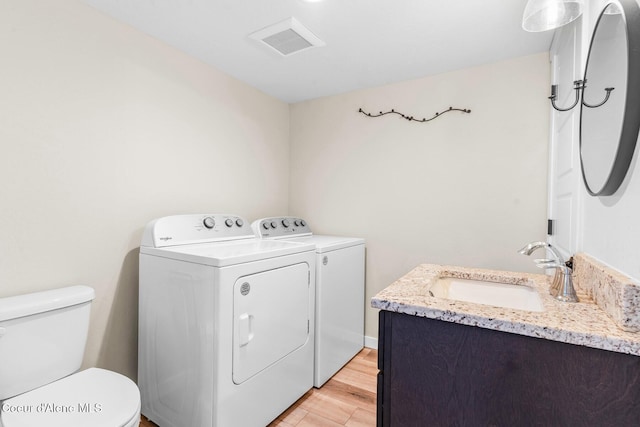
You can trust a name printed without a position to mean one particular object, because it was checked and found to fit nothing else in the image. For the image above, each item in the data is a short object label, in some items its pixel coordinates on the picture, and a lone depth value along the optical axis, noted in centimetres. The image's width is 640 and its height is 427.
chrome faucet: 103
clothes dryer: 141
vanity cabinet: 72
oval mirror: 77
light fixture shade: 102
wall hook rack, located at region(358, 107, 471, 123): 225
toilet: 110
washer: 204
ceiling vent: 172
